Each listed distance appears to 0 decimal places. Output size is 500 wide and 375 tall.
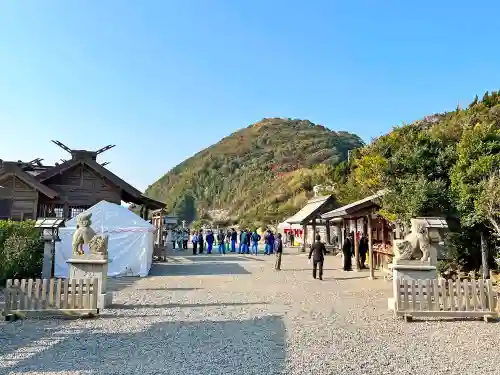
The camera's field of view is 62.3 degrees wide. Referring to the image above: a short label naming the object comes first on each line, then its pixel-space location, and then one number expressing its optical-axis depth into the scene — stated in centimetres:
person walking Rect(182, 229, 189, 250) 3256
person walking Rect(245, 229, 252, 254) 2865
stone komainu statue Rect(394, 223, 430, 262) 897
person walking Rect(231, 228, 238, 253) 3009
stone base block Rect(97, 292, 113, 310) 861
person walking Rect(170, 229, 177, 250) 3553
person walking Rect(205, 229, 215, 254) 2811
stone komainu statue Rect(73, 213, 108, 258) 970
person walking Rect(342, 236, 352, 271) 1720
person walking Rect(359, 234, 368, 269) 1792
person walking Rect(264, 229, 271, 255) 2895
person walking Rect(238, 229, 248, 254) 2831
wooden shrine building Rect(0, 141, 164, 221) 2002
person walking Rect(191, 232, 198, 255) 2727
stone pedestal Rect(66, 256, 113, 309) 951
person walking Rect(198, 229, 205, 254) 2810
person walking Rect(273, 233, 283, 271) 1766
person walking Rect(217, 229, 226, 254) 2782
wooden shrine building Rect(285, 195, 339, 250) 2619
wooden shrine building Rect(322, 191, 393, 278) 1582
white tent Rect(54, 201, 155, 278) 1602
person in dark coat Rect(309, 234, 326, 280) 1452
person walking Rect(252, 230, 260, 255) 2819
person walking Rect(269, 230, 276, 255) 2914
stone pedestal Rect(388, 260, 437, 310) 890
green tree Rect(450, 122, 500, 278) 1102
